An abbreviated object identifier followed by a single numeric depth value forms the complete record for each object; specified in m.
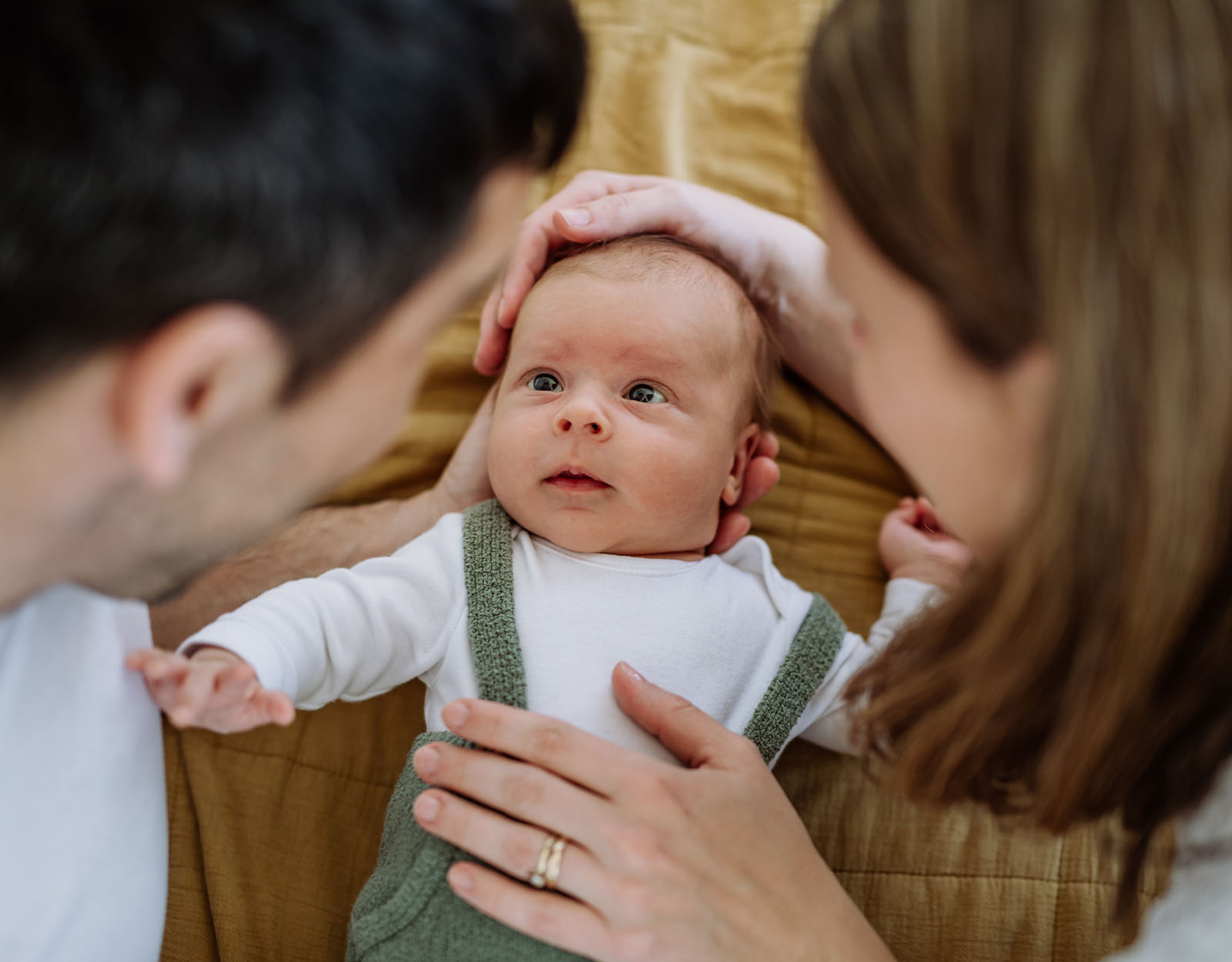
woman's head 0.40
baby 0.57
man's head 0.37
